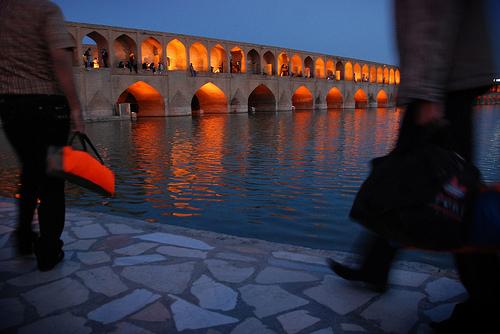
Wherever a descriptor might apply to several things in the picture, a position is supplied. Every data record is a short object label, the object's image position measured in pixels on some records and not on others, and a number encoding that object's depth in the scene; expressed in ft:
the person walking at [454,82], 4.44
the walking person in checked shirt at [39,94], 6.56
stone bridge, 72.74
